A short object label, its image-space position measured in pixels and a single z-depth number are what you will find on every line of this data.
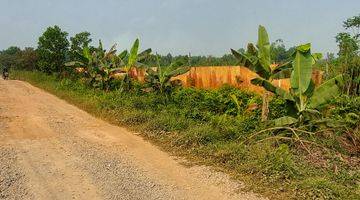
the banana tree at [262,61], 9.90
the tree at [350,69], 11.44
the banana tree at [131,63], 17.19
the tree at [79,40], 30.62
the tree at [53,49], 29.30
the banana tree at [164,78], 15.30
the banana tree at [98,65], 18.73
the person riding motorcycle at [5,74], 39.31
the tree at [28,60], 43.78
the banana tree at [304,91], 9.29
